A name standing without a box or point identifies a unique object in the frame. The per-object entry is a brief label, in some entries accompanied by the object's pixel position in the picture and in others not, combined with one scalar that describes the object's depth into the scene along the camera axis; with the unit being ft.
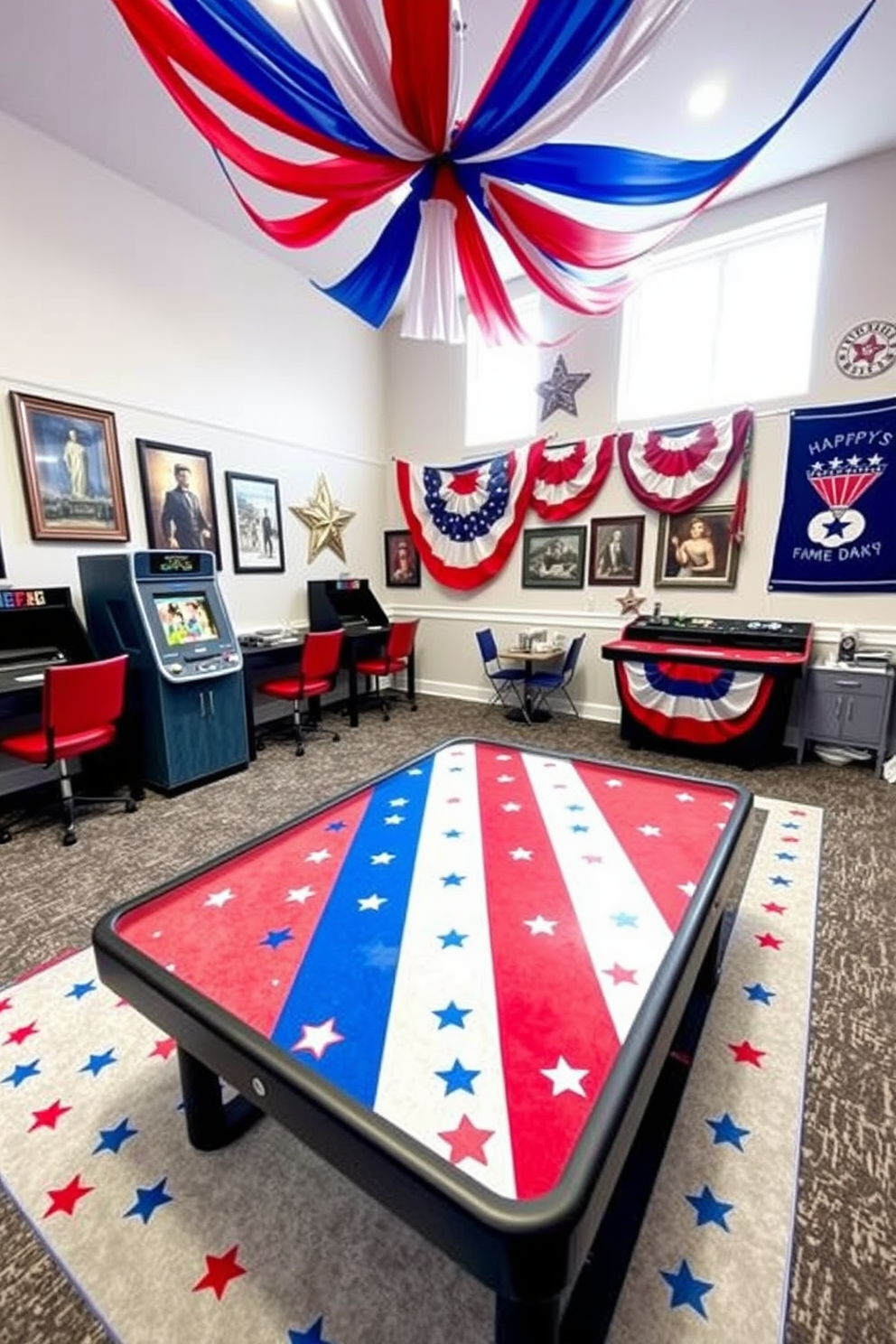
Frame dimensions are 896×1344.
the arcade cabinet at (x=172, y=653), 11.28
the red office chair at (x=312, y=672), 14.10
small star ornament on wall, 16.01
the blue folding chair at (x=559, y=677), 16.14
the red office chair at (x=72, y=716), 9.45
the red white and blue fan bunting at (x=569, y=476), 15.87
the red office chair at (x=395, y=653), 17.06
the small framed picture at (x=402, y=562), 20.39
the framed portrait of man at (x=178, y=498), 13.33
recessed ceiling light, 9.93
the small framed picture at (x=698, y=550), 14.51
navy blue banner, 12.41
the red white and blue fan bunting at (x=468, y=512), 17.38
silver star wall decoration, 16.10
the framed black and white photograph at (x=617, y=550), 15.84
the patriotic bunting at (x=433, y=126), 5.20
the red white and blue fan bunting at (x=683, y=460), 13.83
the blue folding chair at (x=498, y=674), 16.93
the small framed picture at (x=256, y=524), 15.37
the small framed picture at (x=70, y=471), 11.18
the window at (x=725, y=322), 13.33
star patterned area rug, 3.59
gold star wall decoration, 17.62
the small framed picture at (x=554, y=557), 16.93
